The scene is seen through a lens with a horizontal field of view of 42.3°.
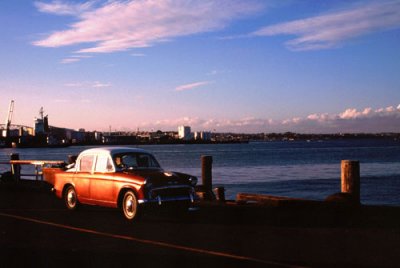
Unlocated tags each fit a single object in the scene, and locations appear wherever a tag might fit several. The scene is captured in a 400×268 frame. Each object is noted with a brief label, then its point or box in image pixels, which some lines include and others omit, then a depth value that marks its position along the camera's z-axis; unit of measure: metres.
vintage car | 12.86
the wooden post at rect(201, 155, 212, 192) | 19.48
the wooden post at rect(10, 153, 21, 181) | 26.72
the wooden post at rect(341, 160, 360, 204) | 14.30
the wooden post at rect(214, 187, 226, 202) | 20.88
